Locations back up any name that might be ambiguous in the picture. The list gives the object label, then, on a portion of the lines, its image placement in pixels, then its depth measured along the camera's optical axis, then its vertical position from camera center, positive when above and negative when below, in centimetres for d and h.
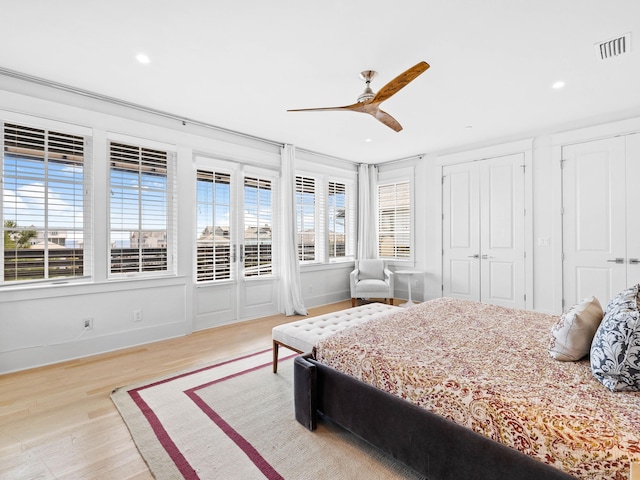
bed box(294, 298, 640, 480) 112 -70
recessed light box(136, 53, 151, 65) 256 +153
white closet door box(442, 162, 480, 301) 494 +15
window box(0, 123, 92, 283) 291 +37
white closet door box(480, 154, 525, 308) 451 +15
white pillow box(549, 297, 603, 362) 159 -48
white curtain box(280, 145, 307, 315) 488 -4
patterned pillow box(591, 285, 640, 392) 127 -47
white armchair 520 -69
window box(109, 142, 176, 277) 348 +37
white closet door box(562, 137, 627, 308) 375 +26
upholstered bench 245 -73
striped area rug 166 -120
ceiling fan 223 +118
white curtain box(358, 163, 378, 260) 618 +62
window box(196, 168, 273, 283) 424 +22
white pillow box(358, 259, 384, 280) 567 -51
